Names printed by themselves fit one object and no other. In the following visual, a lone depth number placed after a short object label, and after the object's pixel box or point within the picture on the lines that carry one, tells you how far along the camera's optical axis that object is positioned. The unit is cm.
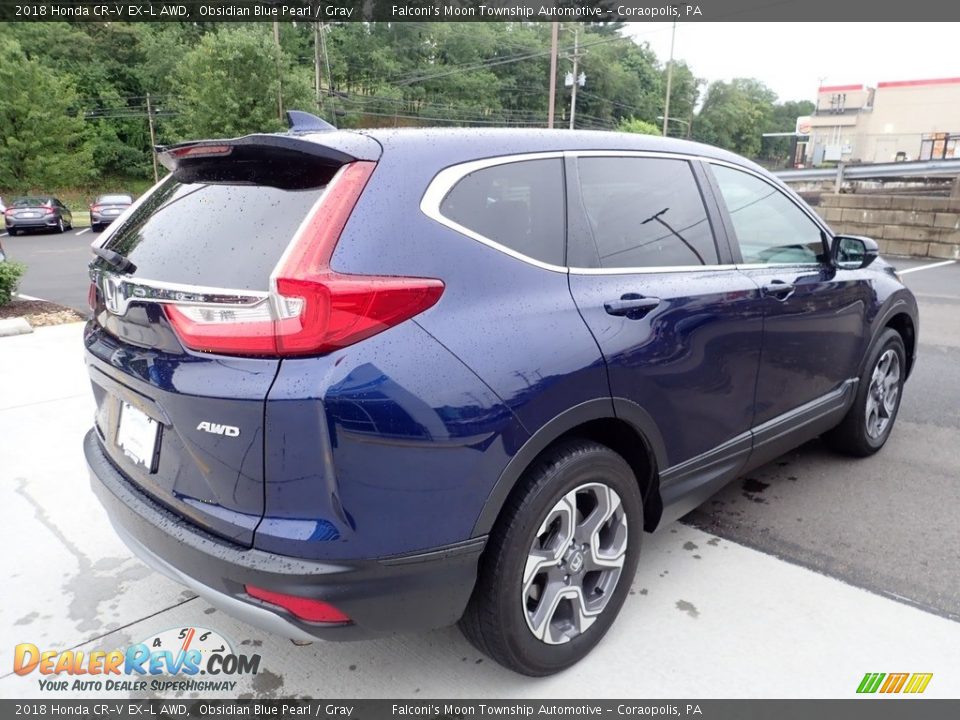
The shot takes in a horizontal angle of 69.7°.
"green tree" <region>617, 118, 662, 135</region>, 6316
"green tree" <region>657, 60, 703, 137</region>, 9306
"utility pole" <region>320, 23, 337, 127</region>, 4609
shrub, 805
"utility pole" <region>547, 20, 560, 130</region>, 2902
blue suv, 176
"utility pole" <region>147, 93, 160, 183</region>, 4944
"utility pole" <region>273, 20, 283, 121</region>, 3481
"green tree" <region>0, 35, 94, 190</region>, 3828
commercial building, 6228
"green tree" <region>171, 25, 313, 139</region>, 3572
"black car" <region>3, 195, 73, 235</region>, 2367
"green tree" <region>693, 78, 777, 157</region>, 10100
